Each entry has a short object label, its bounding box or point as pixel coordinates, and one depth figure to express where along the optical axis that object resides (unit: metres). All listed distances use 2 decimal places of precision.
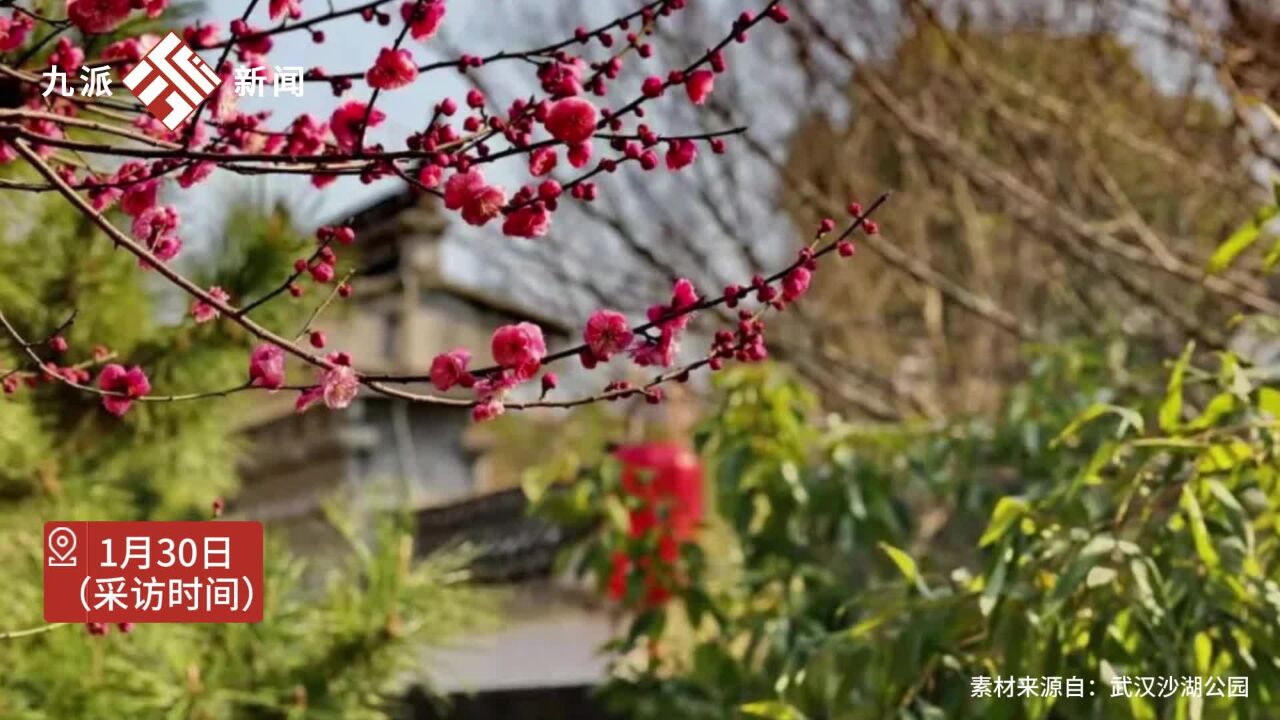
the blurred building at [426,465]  5.21
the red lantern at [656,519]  2.74
